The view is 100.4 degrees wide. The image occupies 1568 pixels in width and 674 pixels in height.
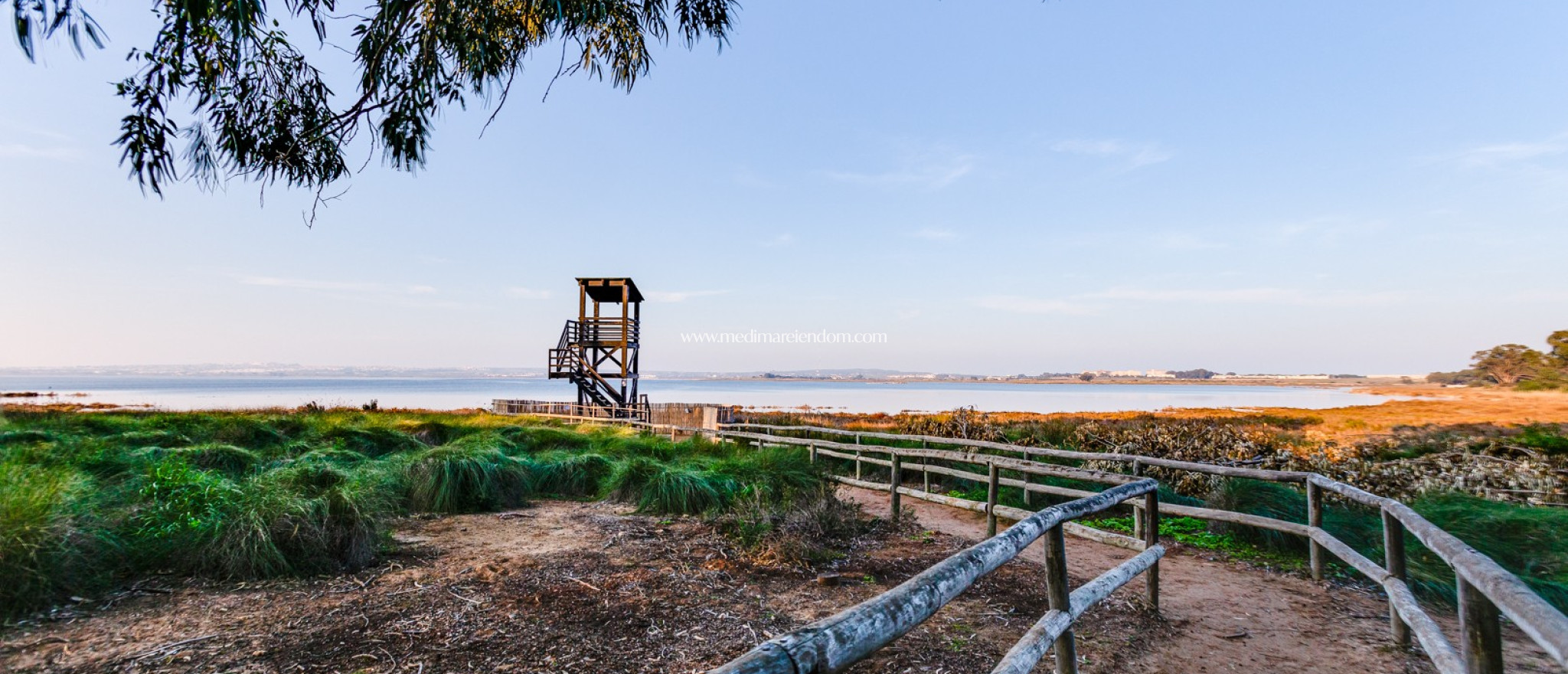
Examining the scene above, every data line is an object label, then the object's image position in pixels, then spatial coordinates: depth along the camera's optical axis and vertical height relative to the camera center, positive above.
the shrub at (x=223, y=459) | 8.23 -1.12
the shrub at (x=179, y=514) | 4.96 -1.12
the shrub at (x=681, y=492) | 7.79 -1.43
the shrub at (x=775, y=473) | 7.67 -1.28
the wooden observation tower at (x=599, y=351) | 26.16 +0.95
